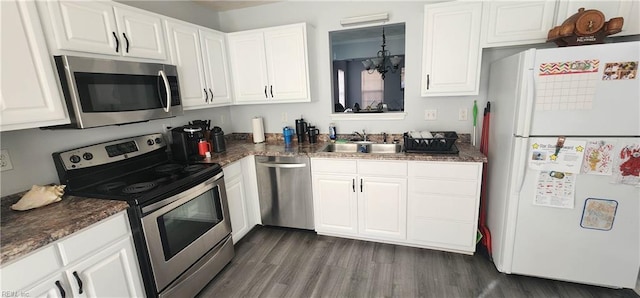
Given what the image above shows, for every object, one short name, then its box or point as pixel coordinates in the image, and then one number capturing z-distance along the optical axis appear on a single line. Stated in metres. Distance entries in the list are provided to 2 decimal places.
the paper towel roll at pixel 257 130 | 3.03
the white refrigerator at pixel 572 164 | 1.58
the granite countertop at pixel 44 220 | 1.09
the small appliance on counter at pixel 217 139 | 2.55
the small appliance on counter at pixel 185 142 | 2.27
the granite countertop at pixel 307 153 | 2.13
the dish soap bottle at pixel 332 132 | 2.91
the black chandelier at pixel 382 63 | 3.76
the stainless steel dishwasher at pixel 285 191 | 2.56
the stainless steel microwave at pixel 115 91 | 1.50
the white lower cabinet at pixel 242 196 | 2.42
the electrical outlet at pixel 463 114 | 2.52
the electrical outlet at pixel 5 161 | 1.49
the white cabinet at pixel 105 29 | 1.47
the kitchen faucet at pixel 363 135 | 2.82
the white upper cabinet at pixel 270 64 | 2.58
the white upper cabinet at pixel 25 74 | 1.25
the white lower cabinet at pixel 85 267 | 1.11
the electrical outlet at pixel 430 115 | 2.62
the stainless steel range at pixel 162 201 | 1.58
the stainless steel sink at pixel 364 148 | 2.69
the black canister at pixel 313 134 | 2.94
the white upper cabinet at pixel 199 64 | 2.23
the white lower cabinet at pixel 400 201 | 2.16
